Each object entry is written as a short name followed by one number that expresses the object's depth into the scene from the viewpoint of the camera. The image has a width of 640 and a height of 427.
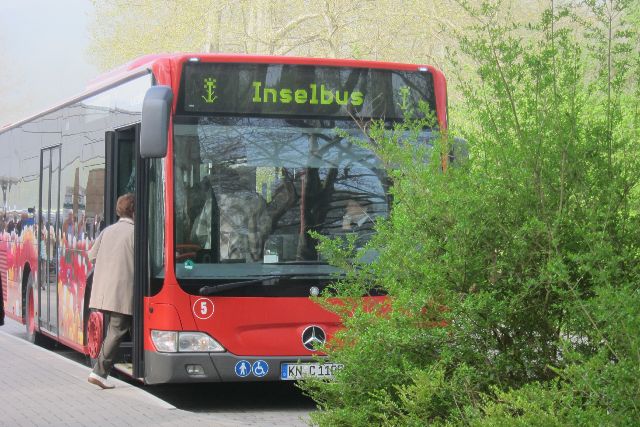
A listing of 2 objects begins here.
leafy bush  8.39
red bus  13.47
